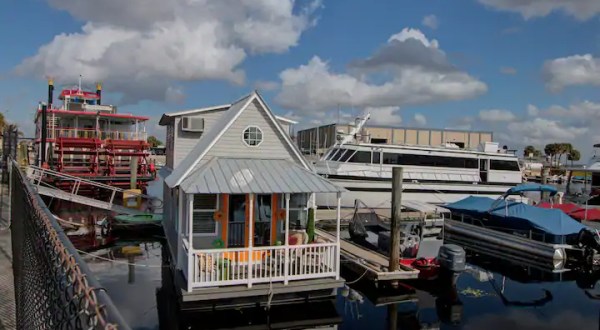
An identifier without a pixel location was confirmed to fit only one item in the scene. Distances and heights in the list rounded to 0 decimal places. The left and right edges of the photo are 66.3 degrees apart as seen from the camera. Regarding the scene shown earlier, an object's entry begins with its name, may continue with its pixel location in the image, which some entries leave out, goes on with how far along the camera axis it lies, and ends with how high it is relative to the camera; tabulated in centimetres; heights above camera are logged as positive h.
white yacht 3134 -61
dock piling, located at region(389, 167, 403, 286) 1508 -193
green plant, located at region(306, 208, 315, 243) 1434 -208
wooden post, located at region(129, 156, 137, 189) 3073 -135
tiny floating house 1198 -177
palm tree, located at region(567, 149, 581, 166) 9788 +252
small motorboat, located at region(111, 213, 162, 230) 2272 -334
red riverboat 3391 +69
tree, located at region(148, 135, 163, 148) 14495 +459
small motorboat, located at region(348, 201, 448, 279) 1652 -322
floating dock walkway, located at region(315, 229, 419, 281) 1479 -358
